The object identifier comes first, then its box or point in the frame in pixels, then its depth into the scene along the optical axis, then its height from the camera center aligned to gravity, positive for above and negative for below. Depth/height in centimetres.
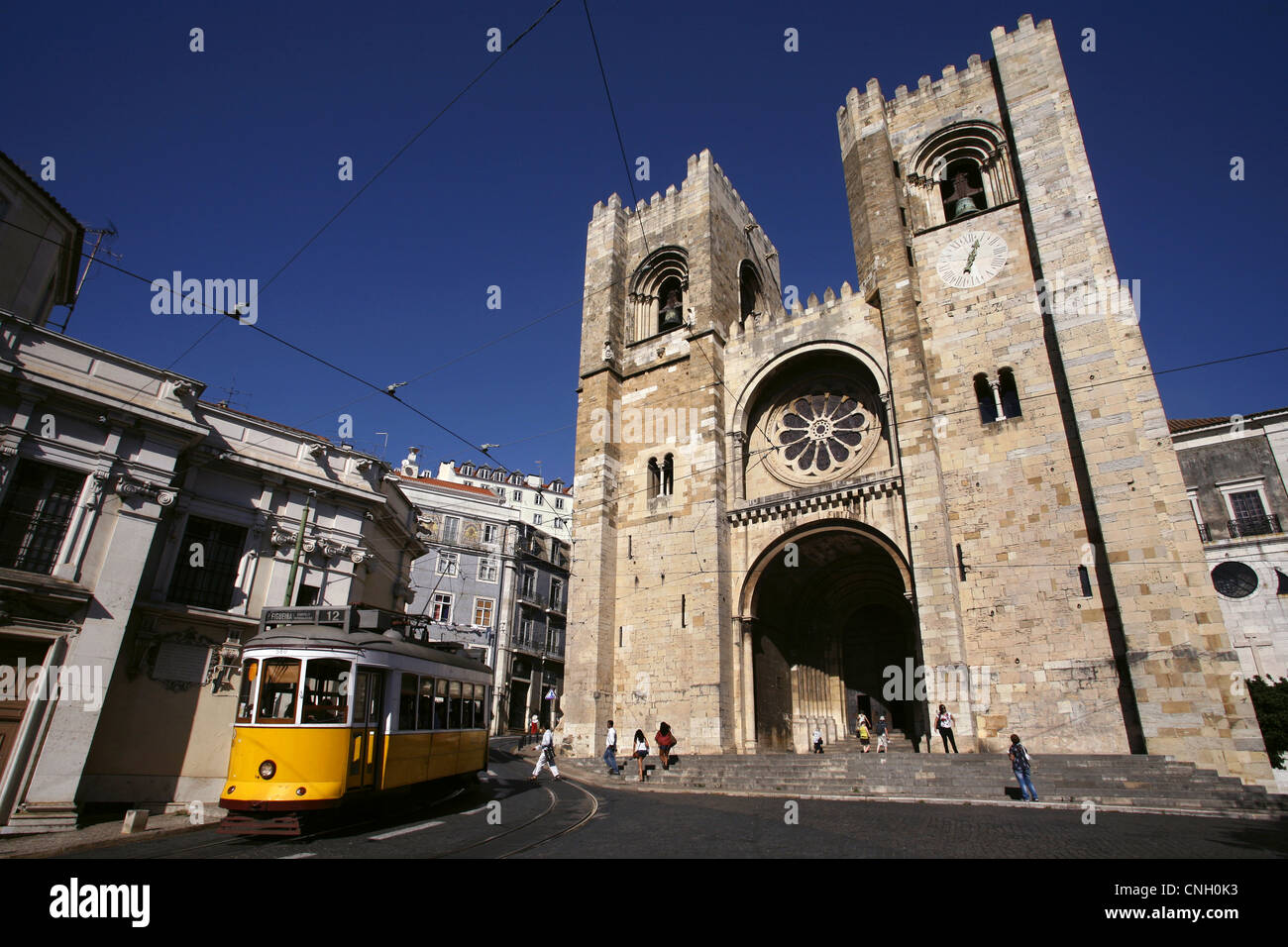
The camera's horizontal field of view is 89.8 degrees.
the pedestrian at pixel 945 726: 1358 -8
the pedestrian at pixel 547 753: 1509 -85
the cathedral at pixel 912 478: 1299 +583
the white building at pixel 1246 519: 1767 +565
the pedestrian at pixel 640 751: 1491 -74
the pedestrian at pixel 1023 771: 1054 -72
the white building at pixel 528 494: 4762 +1549
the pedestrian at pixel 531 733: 2761 -84
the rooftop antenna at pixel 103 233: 1581 +1087
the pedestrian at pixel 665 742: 1507 -55
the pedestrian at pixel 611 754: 1554 -86
